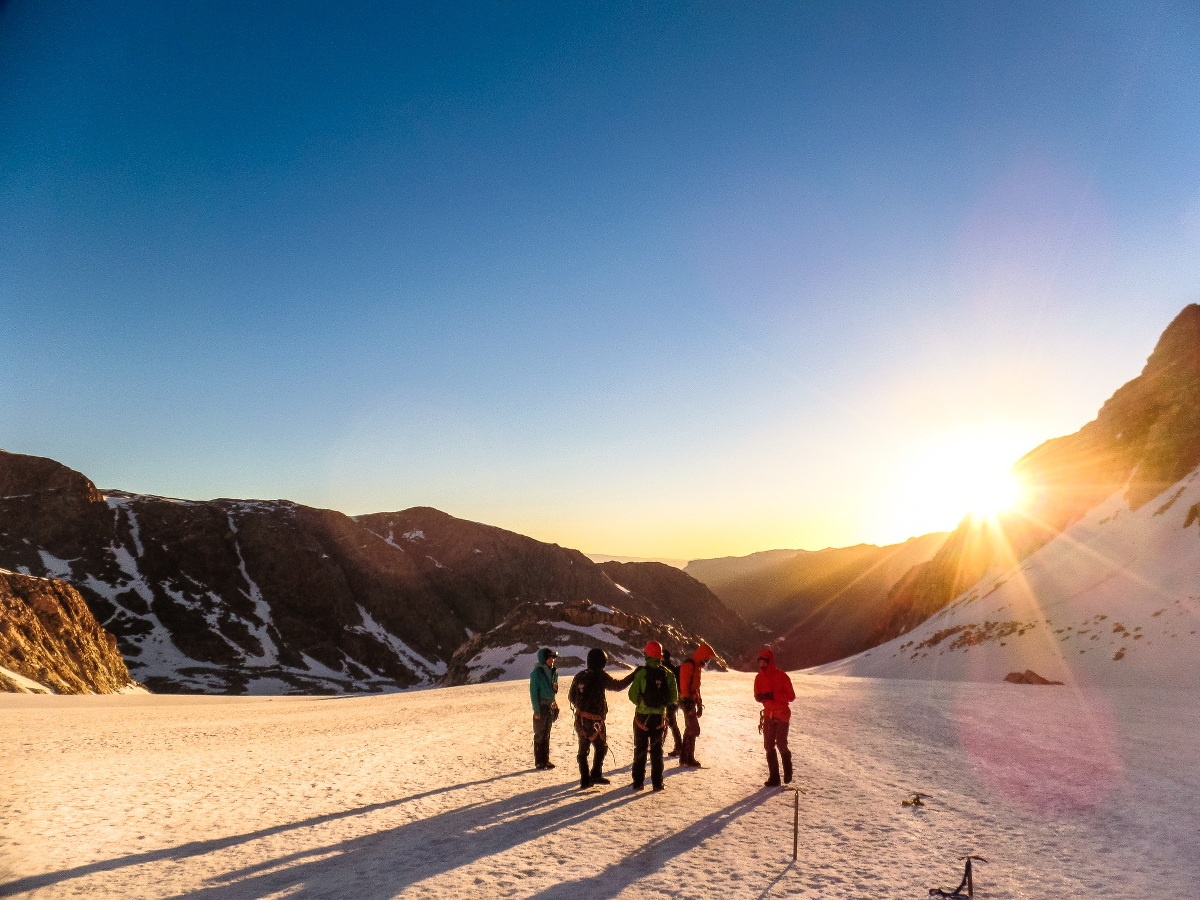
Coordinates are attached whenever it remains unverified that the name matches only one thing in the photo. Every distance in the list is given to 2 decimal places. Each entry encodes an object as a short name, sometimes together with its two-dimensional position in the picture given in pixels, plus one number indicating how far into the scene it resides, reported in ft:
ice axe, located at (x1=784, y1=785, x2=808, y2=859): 26.15
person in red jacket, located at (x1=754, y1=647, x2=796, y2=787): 37.68
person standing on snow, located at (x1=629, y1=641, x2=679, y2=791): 36.29
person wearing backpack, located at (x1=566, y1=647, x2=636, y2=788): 36.40
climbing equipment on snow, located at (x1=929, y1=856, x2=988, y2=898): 22.75
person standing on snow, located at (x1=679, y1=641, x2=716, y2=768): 43.19
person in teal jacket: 41.65
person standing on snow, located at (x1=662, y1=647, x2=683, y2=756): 41.75
